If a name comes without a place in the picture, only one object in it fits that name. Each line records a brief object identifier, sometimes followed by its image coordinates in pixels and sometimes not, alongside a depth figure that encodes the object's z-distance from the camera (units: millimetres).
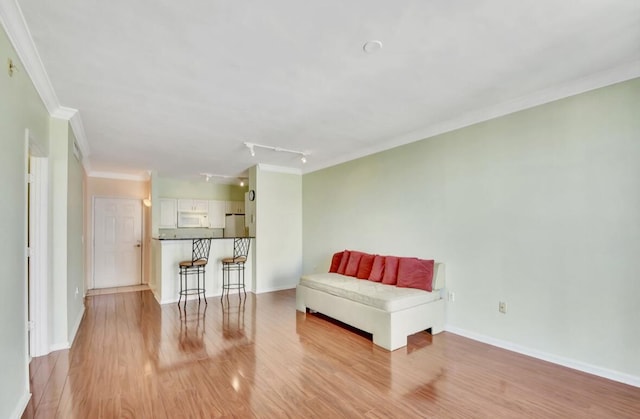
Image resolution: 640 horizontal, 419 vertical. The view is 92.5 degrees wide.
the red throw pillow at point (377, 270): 4250
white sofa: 3273
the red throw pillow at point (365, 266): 4454
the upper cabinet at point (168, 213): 7199
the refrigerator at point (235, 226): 7855
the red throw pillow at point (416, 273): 3713
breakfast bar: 5312
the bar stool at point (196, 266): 5207
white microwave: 7430
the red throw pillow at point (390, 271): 4079
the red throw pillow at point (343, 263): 4883
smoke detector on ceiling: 2139
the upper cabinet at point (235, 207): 8227
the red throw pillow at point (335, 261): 5043
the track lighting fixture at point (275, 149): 4605
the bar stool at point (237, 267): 5855
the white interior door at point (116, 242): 6574
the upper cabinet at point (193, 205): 7480
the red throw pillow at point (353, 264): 4680
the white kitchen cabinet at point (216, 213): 7934
